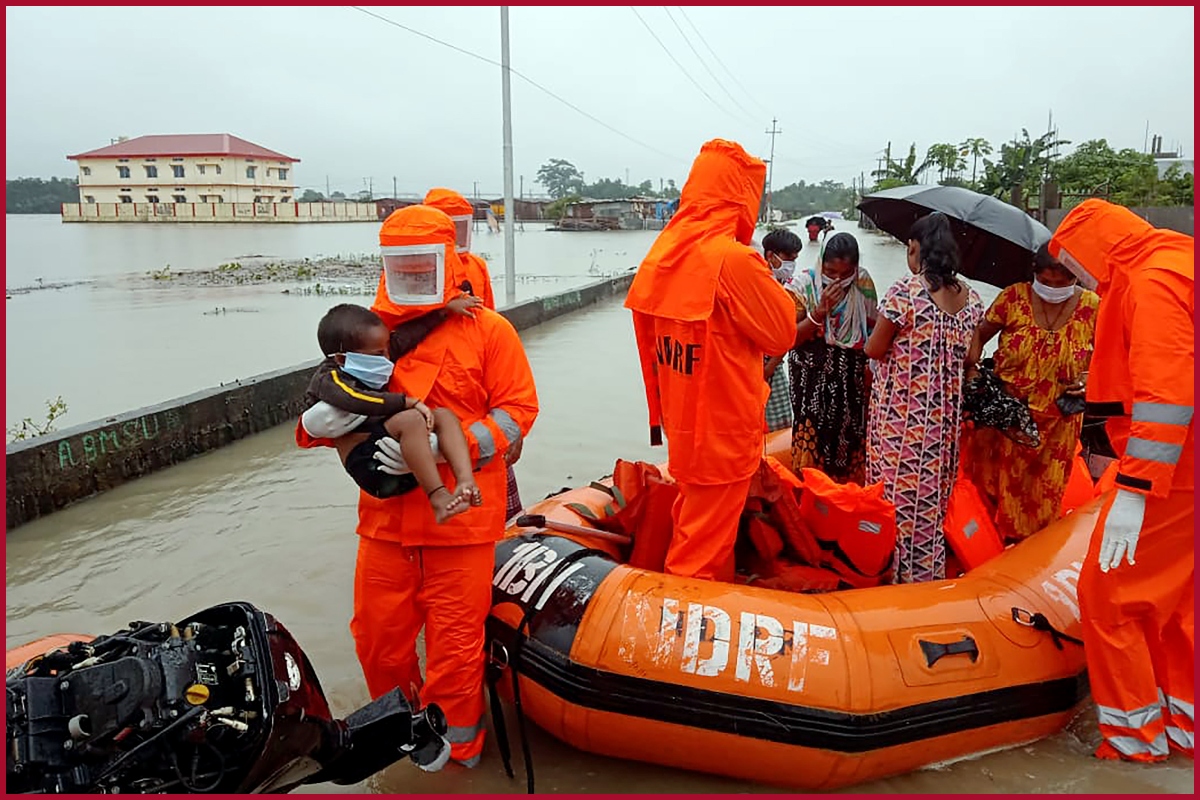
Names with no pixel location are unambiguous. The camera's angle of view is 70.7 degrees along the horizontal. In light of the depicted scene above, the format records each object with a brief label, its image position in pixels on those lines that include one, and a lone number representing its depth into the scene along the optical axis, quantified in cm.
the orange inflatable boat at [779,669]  221
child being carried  208
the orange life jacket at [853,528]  302
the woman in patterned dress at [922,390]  292
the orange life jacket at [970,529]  314
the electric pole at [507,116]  1201
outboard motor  155
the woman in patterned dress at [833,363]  354
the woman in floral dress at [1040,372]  319
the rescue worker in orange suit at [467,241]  342
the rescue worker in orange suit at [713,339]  259
